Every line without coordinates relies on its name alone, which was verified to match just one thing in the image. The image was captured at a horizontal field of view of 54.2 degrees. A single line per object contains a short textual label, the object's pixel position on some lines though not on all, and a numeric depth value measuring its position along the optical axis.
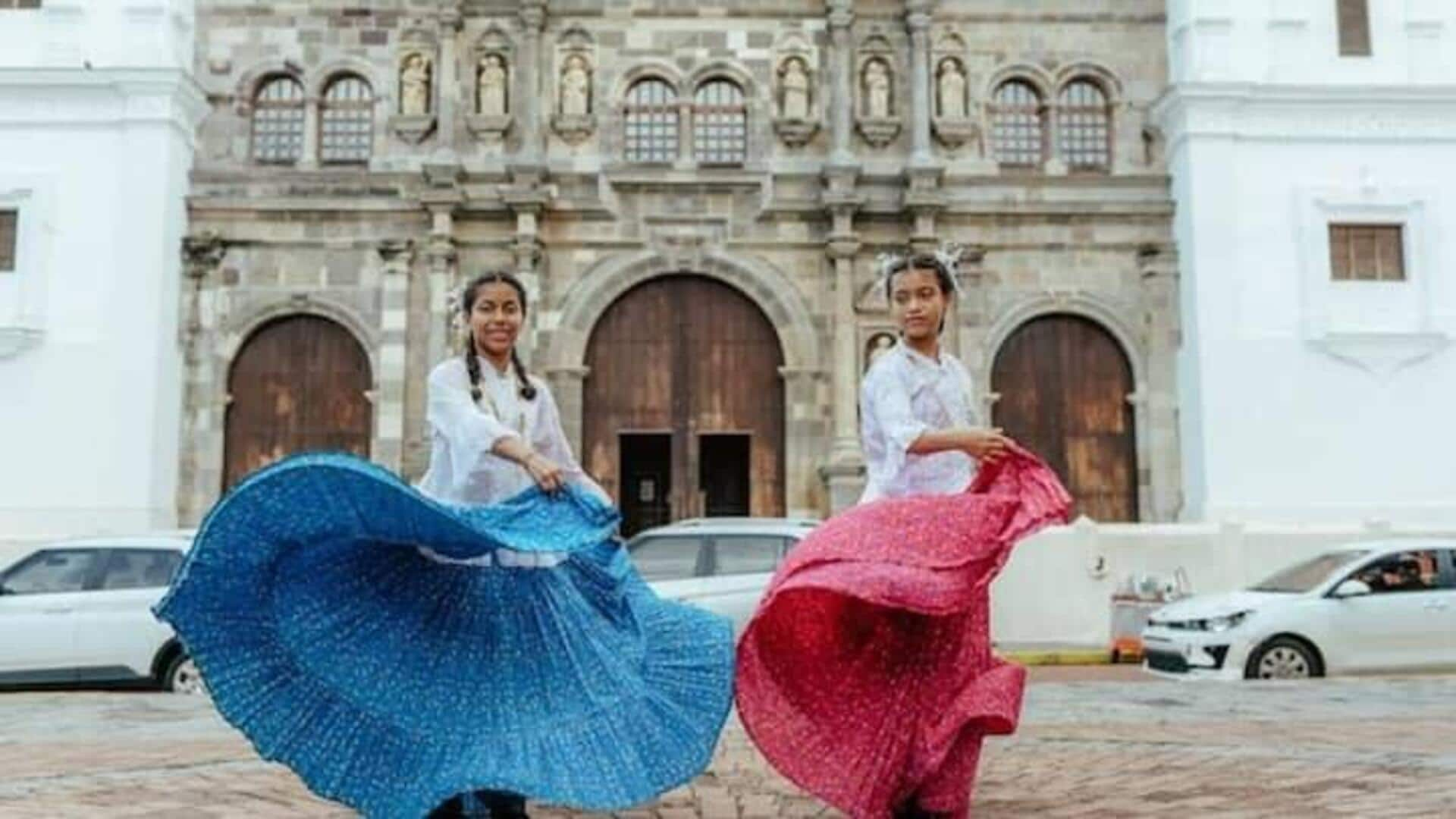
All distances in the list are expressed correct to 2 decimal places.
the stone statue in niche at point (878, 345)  21.45
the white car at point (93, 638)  12.97
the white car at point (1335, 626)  13.68
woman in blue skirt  4.45
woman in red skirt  4.81
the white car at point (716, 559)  13.29
